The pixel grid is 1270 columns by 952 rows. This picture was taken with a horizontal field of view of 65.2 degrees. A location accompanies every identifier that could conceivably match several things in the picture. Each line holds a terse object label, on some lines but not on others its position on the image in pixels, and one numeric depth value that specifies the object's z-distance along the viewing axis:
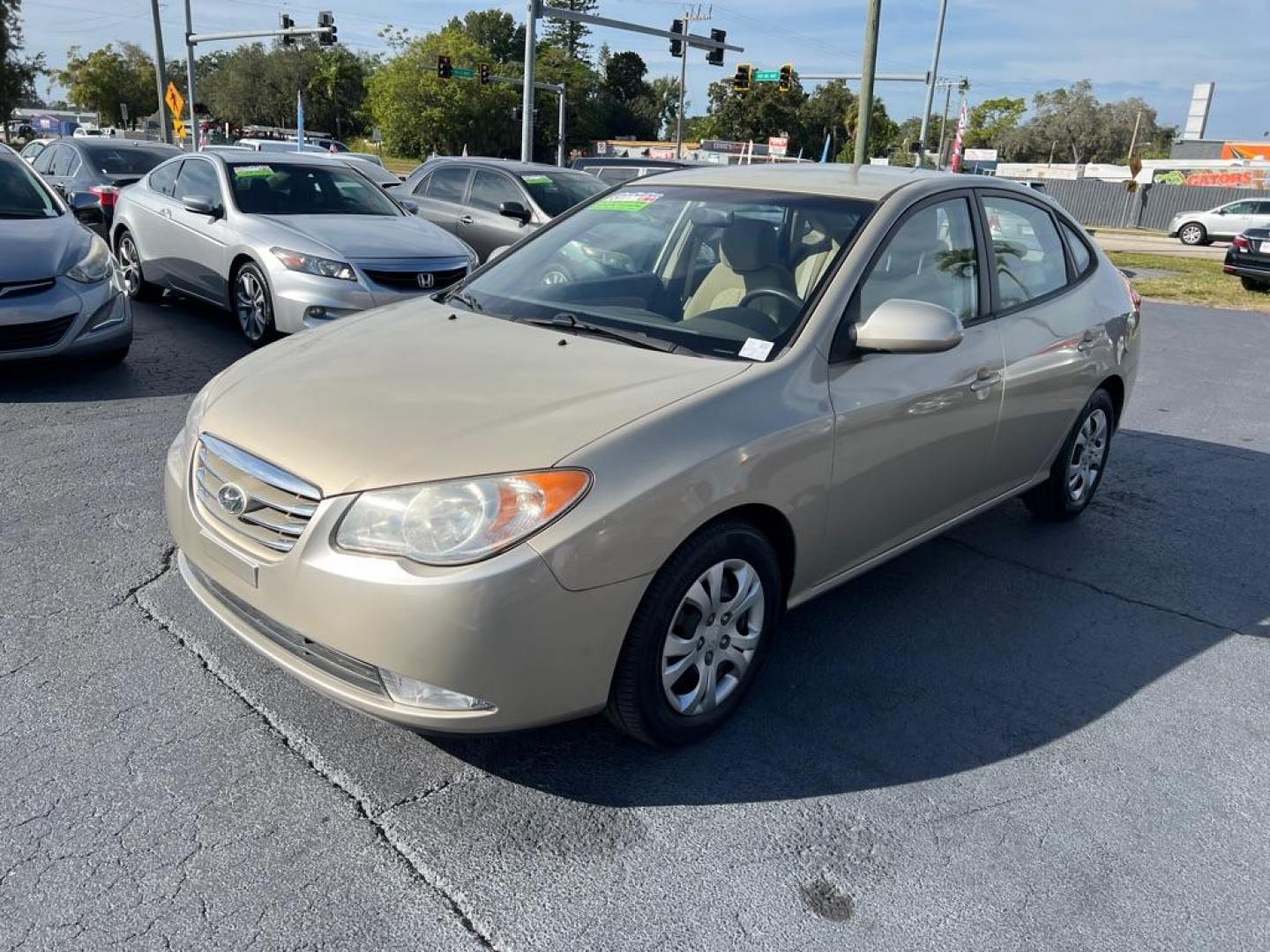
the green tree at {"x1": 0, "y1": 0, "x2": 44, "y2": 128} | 44.81
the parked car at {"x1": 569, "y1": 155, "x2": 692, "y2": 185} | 20.64
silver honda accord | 7.30
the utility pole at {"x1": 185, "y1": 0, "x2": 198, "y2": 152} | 34.17
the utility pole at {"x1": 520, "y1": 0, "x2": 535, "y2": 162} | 24.45
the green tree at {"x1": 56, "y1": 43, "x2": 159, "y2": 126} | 77.06
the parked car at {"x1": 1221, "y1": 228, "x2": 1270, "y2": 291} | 16.18
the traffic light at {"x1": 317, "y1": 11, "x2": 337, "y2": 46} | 31.31
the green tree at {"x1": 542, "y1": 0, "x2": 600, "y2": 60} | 99.87
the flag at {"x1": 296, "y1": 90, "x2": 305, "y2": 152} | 30.54
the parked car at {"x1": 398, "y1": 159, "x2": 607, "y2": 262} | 11.23
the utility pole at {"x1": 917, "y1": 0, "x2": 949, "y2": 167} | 34.09
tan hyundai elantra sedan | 2.42
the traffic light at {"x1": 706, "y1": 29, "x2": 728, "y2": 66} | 31.97
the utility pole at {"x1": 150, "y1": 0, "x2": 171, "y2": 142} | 31.83
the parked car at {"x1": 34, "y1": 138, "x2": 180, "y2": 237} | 11.17
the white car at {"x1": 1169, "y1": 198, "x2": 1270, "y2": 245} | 30.58
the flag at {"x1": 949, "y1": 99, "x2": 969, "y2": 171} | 26.27
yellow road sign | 28.75
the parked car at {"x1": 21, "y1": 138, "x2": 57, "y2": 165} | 12.32
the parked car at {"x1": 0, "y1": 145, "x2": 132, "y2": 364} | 6.00
